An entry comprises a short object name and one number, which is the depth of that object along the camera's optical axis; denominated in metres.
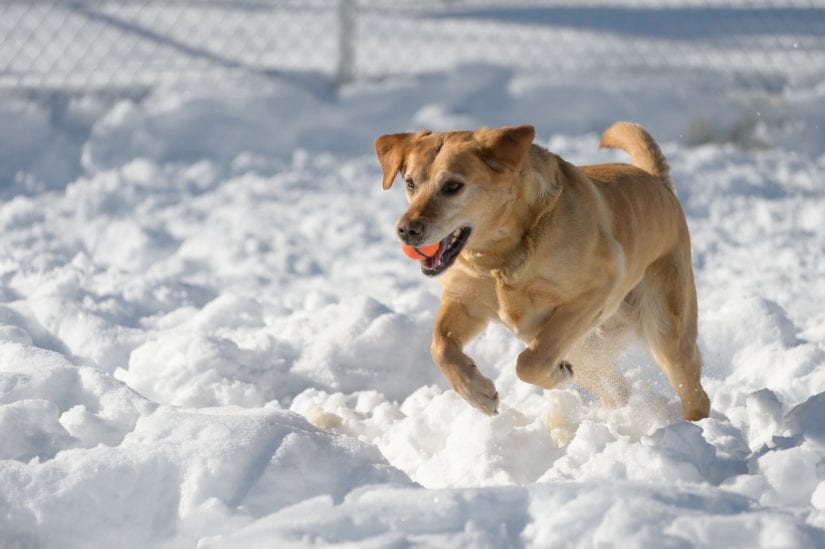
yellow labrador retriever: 6.84
